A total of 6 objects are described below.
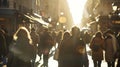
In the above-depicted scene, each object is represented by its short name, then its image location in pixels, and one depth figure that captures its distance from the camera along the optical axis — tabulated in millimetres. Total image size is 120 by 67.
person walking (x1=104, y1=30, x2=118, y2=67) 14823
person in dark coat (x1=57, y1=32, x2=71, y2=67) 9227
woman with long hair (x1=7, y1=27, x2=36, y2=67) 9086
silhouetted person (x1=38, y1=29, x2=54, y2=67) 17797
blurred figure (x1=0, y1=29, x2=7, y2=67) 16344
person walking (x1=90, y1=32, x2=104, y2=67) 15500
